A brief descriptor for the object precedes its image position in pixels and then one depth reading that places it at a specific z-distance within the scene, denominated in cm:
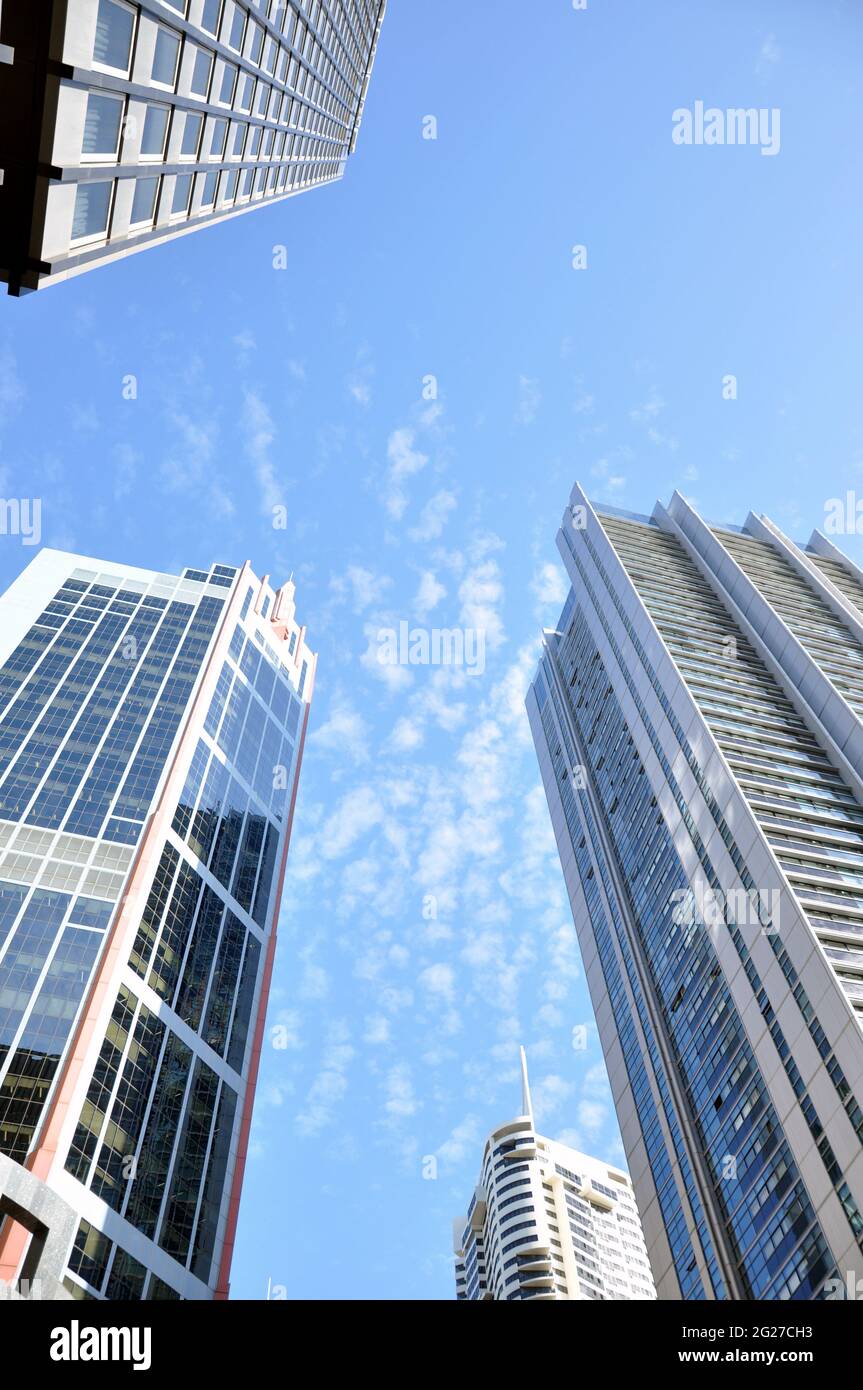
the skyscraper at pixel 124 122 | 1430
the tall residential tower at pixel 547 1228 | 12569
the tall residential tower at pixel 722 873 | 4997
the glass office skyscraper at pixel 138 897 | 6625
